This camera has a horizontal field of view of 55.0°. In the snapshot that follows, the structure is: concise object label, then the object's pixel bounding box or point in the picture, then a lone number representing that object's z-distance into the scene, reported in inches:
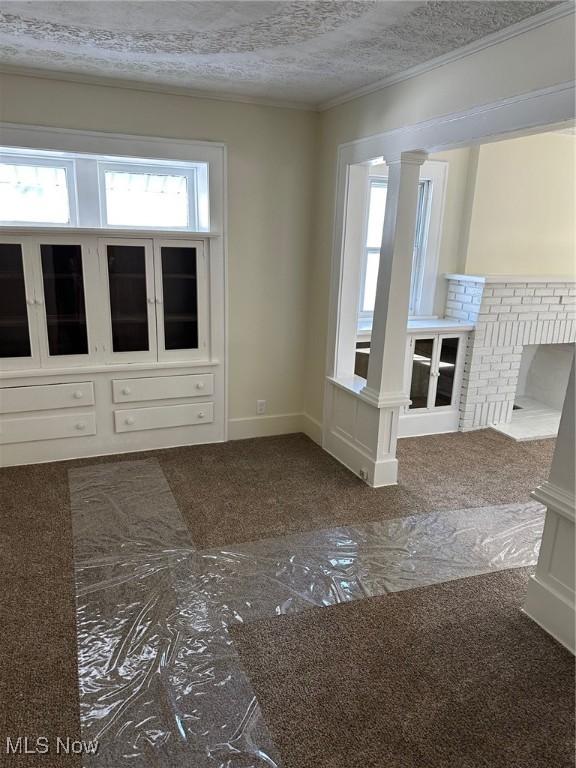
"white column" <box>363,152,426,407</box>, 128.9
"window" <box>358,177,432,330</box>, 181.8
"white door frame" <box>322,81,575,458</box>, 89.8
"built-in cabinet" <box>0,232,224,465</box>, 146.4
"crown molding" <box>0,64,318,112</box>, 132.6
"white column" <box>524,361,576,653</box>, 88.5
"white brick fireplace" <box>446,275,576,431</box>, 181.5
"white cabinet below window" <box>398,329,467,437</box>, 180.9
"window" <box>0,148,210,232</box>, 144.5
